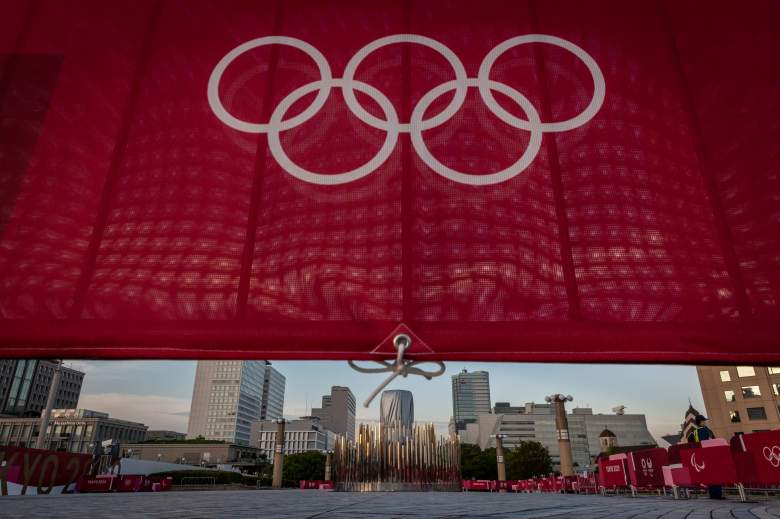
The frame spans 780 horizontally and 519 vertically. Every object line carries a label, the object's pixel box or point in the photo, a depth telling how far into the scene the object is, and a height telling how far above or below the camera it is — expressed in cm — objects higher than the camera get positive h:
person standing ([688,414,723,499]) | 797 +0
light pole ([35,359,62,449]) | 1947 +123
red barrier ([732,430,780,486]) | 633 -34
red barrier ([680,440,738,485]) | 698 -49
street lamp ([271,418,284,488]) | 2767 -148
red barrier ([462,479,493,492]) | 3822 -422
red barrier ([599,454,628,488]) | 1240 -107
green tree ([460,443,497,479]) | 6106 -393
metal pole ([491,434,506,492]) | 3212 -153
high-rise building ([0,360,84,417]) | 8050 +912
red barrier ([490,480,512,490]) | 3297 -358
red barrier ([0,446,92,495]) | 954 -73
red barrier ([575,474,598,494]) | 1774 -196
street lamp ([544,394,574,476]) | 2130 +3
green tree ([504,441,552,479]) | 5538 -327
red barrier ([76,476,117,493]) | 1503 -161
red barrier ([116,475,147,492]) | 1831 -197
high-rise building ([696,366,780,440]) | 4775 +380
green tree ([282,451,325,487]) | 6956 -480
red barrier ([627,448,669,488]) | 992 -76
